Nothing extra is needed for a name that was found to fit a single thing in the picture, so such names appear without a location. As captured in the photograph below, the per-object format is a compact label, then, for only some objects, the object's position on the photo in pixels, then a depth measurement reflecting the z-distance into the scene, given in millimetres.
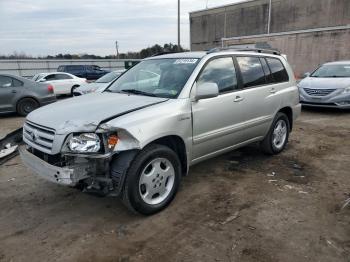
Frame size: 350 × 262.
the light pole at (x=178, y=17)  25125
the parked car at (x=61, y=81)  15867
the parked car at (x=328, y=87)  9375
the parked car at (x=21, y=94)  10219
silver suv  3223
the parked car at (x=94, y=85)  10781
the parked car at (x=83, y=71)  25531
